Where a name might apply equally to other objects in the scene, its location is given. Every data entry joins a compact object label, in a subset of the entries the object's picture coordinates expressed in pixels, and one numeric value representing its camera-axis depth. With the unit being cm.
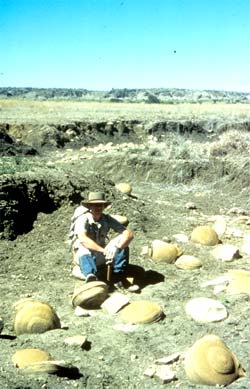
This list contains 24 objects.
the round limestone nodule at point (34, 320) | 546
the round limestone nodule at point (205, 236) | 867
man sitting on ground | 643
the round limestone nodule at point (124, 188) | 1144
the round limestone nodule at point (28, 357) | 463
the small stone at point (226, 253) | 793
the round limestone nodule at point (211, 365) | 457
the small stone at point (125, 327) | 560
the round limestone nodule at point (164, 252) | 778
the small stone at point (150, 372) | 469
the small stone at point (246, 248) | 838
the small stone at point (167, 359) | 484
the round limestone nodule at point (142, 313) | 573
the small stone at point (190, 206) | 1130
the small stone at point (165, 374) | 459
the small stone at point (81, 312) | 594
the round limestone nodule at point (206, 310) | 570
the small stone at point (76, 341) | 516
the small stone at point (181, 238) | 889
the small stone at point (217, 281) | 681
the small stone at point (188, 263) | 754
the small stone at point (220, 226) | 932
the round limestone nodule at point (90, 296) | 601
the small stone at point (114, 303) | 599
